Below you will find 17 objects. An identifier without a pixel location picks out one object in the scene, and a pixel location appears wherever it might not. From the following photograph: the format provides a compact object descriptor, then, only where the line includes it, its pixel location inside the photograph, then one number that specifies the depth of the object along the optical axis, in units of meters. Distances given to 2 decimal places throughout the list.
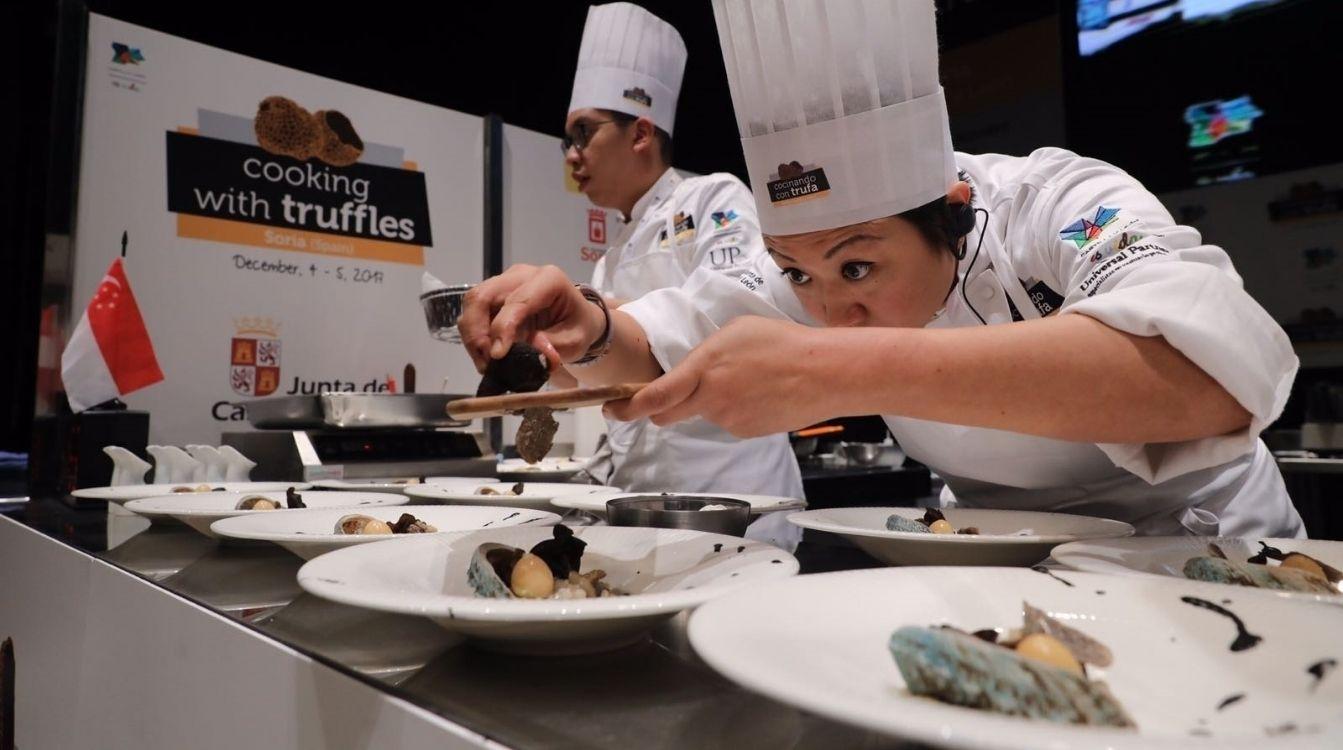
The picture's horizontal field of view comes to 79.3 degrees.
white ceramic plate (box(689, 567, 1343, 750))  0.40
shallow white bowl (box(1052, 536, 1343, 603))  0.83
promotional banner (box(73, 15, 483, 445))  3.34
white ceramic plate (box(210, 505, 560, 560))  1.04
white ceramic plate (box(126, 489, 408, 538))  1.39
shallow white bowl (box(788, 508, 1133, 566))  0.98
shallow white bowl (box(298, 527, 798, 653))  0.63
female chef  0.93
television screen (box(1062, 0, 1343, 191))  4.40
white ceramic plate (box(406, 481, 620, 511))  1.69
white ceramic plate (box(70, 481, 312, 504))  1.80
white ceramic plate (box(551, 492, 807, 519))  1.45
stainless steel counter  0.56
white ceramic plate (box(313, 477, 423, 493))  2.10
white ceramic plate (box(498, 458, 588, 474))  3.03
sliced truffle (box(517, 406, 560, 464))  1.07
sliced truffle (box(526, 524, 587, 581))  0.88
